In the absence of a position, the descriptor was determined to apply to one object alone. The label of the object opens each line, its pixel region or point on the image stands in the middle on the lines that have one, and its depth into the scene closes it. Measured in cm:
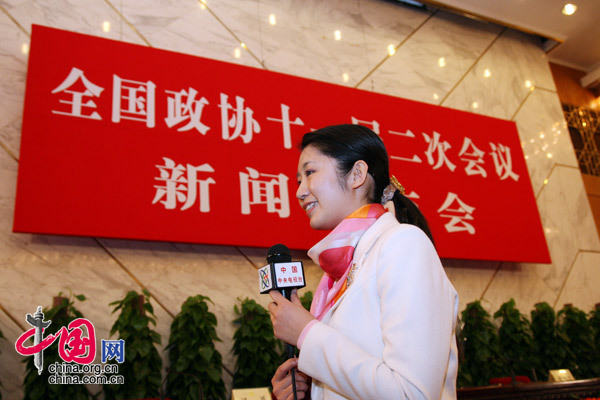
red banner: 305
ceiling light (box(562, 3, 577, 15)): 509
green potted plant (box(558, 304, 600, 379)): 389
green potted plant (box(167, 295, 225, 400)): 283
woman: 106
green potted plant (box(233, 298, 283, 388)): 302
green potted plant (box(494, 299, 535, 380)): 379
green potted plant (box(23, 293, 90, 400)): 250
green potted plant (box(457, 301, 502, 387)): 362
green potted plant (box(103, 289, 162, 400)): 268
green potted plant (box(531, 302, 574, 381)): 386
